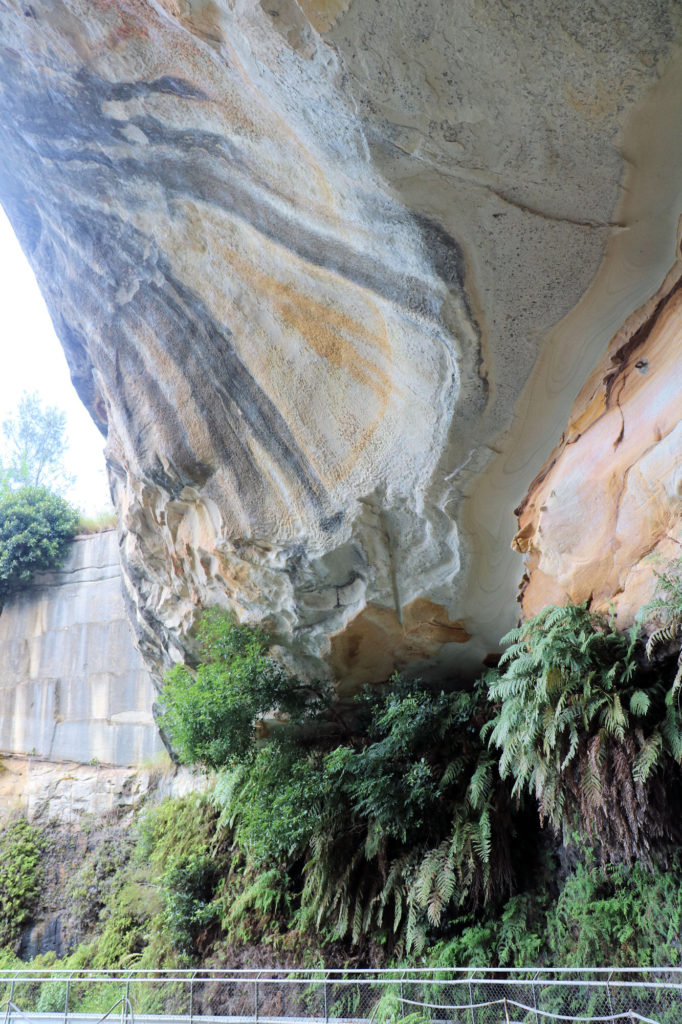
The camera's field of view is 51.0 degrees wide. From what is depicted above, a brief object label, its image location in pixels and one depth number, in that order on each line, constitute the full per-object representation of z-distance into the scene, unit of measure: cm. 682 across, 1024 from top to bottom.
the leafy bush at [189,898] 885
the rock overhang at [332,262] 379
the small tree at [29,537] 1424
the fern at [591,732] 484
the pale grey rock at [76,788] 1229
